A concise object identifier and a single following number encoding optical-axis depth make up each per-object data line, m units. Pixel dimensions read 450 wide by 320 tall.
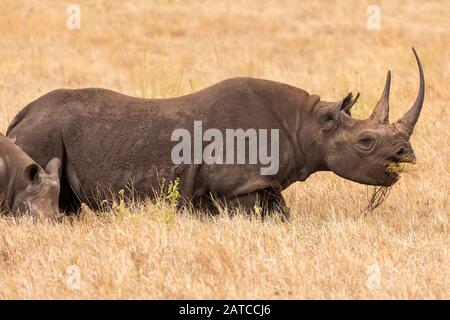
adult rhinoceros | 17.53
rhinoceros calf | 17.27
